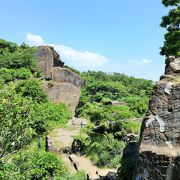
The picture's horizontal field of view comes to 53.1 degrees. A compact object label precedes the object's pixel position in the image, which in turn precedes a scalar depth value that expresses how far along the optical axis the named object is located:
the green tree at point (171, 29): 6.89
